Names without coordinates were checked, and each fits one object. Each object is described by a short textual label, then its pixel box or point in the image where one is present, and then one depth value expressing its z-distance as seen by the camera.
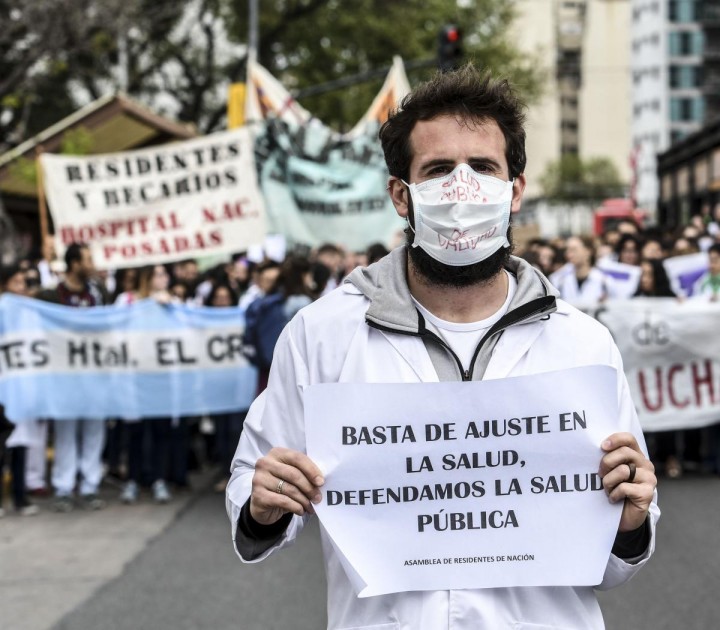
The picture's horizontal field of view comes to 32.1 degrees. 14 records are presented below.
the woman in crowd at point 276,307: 9.12
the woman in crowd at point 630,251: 12.00
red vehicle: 43.66
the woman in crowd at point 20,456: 9.34
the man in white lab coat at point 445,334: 2.51
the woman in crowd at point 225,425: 10.48
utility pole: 29.75
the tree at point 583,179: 109.56
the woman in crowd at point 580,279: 10.97
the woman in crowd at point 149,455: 9.78
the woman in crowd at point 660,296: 10.80
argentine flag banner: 9.77
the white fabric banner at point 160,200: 10.90
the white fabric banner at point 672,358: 10.42
